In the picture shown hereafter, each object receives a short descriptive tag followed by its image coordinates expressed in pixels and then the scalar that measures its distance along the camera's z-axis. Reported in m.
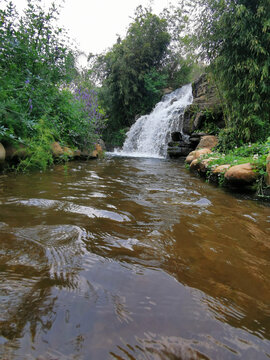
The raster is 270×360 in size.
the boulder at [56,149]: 4.39
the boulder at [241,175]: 2.81
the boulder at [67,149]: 5.04
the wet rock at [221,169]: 3.36
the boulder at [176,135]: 9.27
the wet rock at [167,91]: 16.07
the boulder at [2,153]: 2.93
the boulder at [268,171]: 2.55
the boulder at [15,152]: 3.31
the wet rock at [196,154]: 5.39
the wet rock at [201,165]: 4.21
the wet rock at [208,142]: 7.01
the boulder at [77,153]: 5.90
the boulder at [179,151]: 8.92
